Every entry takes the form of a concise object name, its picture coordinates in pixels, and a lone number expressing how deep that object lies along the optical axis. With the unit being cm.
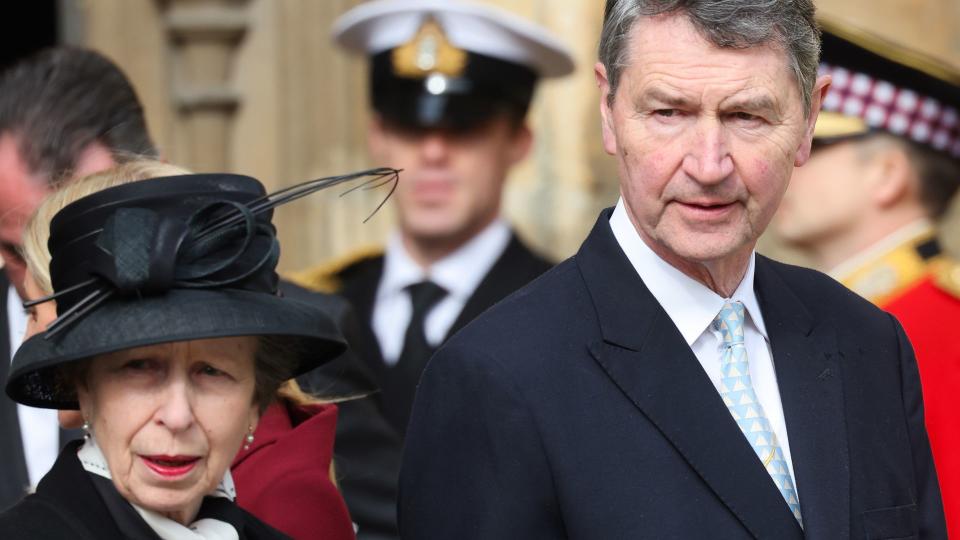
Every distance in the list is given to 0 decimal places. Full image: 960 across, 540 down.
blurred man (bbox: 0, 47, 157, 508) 714
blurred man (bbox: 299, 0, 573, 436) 1003
